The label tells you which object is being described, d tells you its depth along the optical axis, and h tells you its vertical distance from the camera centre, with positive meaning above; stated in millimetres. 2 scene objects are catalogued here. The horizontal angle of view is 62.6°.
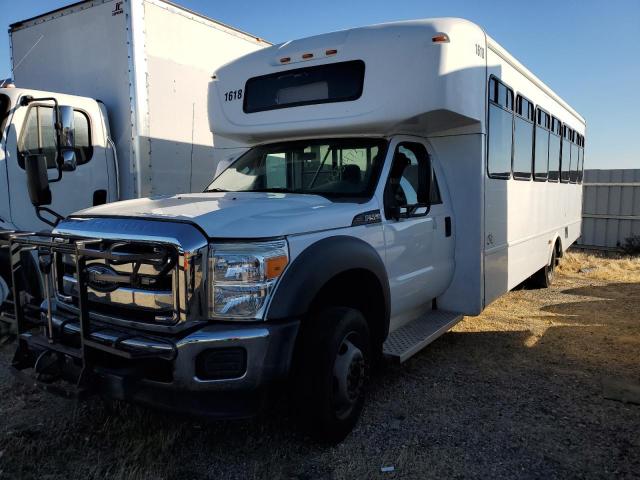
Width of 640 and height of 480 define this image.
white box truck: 5570 +896
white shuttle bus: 2848 -353
